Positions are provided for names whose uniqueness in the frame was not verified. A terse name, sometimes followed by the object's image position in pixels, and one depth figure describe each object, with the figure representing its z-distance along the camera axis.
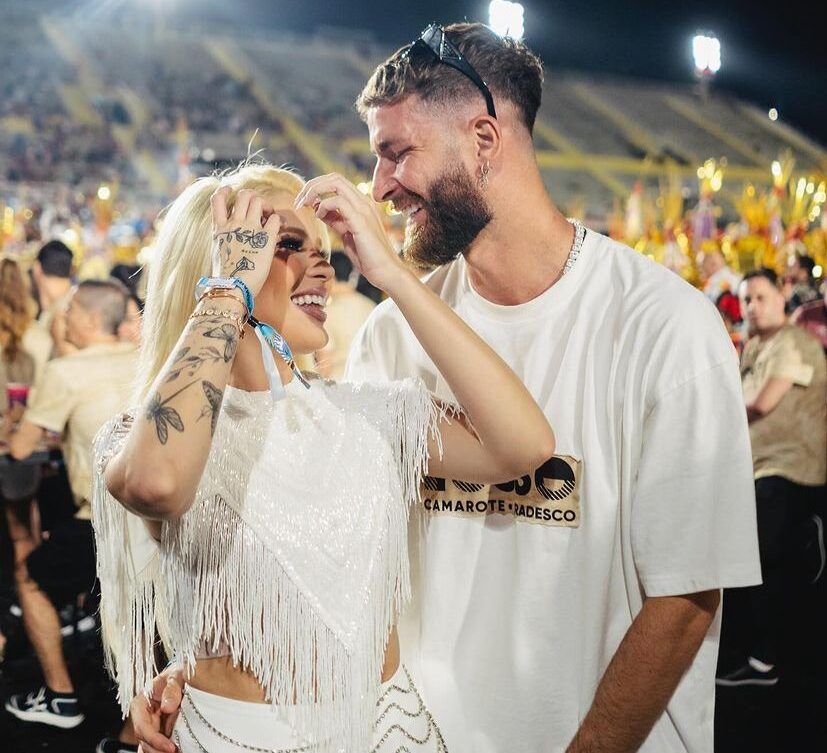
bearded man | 1.59
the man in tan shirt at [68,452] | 4.16
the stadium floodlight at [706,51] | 34.97
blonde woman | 1.48
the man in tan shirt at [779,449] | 4.81
